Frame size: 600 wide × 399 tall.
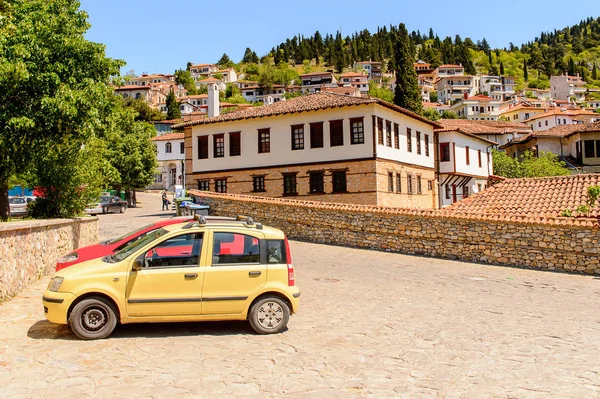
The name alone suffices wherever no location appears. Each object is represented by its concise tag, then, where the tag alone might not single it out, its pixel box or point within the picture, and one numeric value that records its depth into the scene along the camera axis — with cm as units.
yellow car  691
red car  1045
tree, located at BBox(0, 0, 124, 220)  1208
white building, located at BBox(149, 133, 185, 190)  6425
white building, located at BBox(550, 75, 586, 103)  15600
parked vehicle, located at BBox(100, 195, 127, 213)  3675
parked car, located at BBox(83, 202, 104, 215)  3437
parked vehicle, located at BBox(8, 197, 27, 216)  3076
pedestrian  3828
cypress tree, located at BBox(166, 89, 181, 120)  10076
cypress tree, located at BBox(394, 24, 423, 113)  5508
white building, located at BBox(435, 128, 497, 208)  3800
